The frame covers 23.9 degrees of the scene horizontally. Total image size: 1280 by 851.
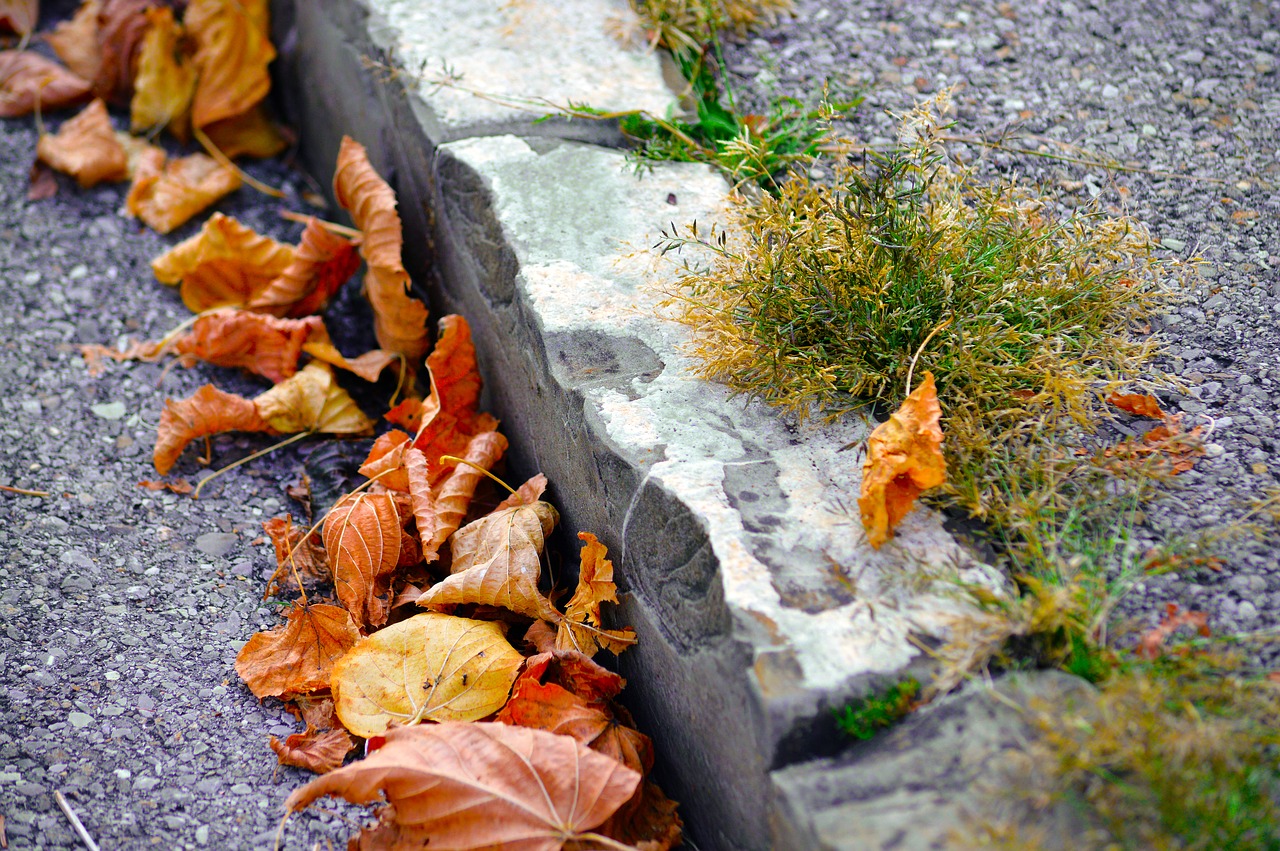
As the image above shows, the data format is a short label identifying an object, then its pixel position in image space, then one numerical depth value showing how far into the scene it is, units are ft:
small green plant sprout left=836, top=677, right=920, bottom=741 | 3.86
